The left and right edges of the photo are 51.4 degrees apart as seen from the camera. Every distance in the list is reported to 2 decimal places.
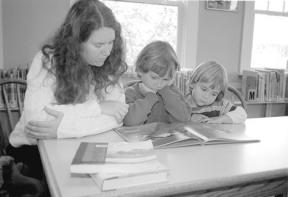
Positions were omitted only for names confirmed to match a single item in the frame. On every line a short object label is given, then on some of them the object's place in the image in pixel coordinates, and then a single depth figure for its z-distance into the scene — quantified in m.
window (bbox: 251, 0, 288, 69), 3.18
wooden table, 0.69
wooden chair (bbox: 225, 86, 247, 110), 2.01
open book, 1.05
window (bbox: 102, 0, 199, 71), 2.74
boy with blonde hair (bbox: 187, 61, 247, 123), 1.61
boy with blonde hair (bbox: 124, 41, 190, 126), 1.44
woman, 1.09
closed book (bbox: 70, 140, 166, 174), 0.70
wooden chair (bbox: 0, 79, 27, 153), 2.36
